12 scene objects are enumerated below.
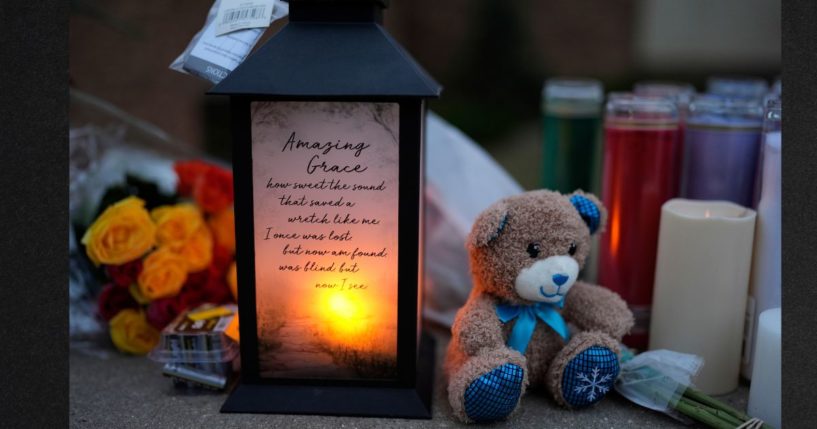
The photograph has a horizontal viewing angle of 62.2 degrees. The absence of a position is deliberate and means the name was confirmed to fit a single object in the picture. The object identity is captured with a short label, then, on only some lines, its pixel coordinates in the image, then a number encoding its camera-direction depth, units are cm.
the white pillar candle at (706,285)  92
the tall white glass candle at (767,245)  93
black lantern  80
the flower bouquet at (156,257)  106
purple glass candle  105
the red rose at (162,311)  107
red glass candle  106
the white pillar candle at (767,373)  85
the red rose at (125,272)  107
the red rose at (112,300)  109
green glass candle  131
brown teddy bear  82
